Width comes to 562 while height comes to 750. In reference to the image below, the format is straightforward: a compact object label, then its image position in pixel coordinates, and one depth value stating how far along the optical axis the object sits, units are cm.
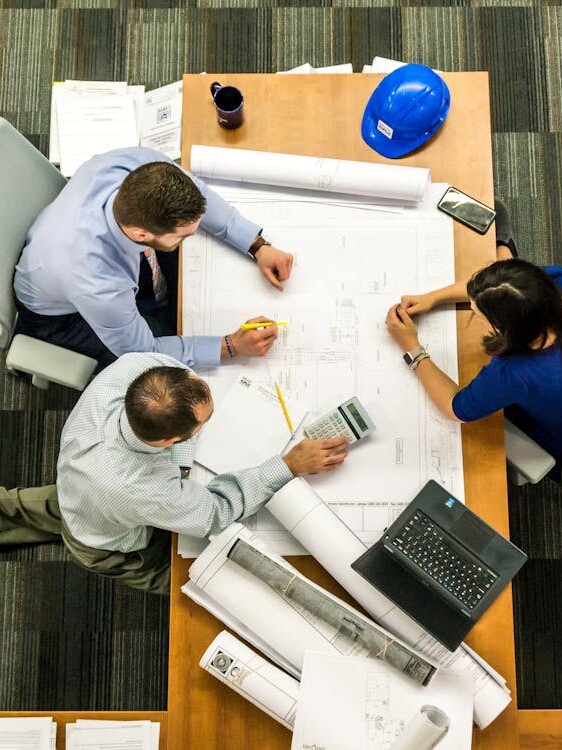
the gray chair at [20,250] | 146
